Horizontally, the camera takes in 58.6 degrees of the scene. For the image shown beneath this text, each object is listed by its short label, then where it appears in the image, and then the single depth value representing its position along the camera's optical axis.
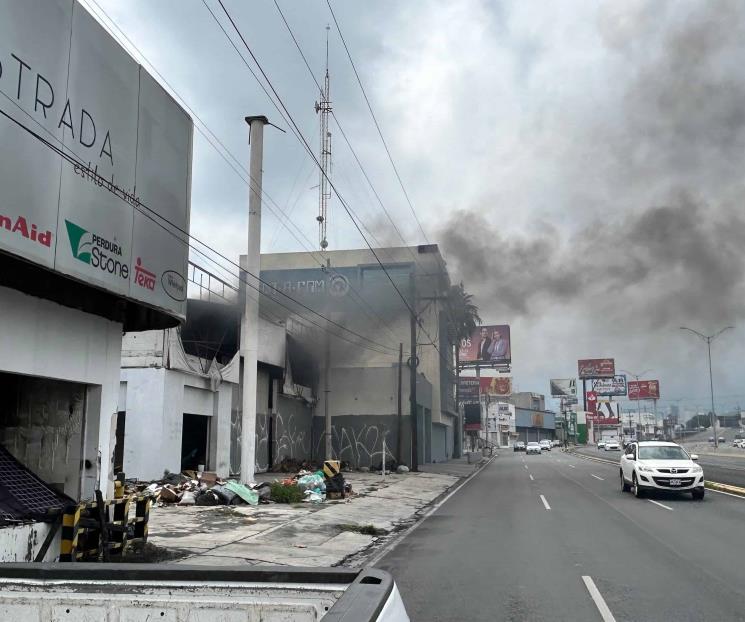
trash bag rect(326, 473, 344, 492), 18.05
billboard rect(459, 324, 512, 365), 72.50
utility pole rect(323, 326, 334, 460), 31.08
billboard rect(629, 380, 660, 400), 103.16
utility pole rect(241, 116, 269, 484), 18.44
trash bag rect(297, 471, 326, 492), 18.30
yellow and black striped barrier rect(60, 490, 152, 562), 7.54
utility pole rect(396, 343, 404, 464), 31.80
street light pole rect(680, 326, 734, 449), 52.62
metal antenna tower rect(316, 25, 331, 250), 28.45
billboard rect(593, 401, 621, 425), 107.75
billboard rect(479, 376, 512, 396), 95.81
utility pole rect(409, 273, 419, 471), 31.10
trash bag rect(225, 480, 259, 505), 15.75
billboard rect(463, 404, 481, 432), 67.12
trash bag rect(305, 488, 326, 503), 16.92
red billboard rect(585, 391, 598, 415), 107.75
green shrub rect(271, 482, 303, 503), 16.67
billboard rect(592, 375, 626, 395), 106.94
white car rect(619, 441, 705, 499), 16.25
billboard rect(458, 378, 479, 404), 58.41
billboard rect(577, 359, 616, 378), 106.06
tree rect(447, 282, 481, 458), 48.68
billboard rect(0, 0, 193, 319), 7.02
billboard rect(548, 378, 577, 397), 122.12
